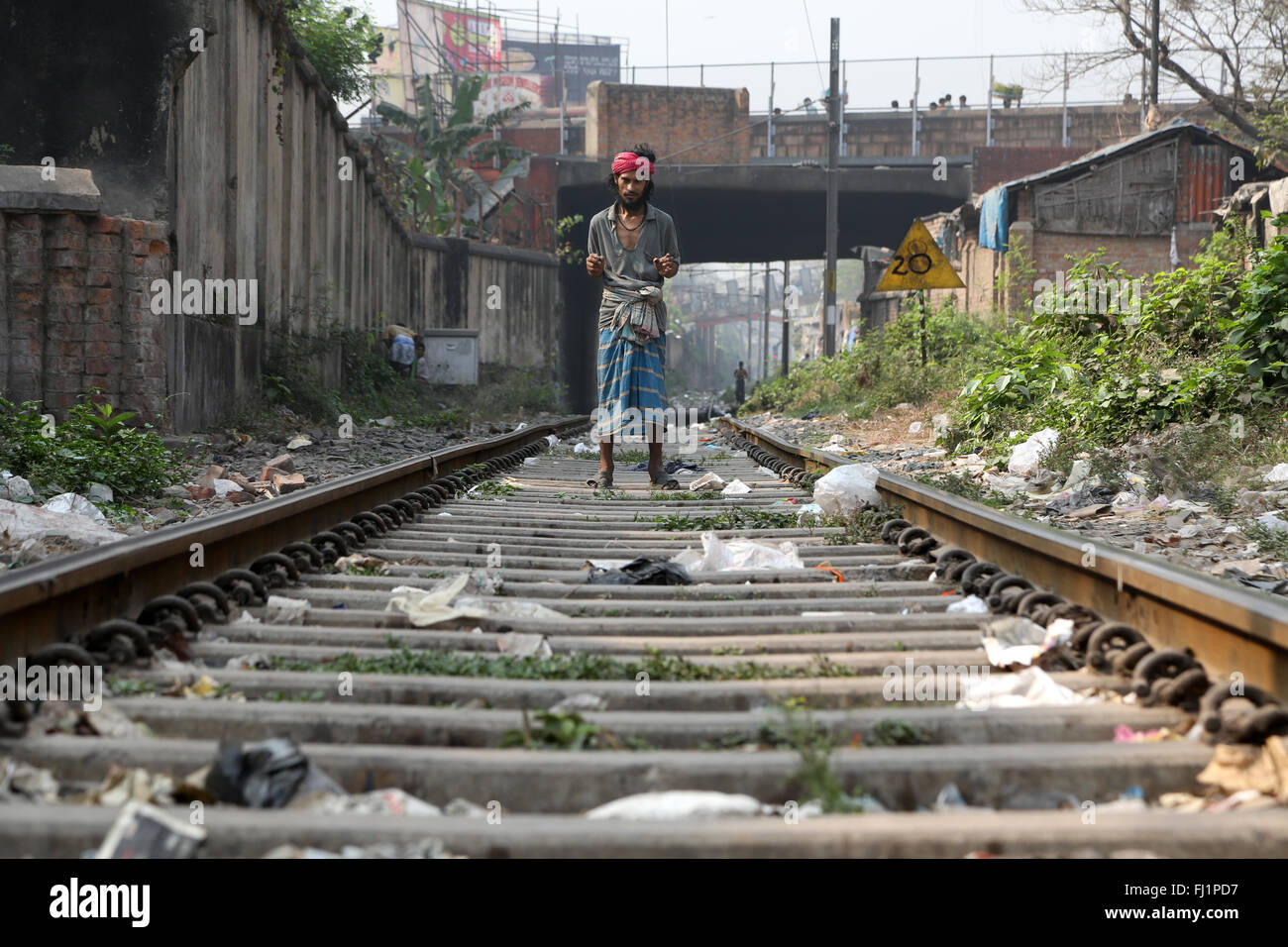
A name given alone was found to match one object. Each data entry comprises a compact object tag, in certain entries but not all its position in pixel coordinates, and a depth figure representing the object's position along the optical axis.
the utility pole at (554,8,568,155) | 36.44
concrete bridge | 27.02
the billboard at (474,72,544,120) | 46.38
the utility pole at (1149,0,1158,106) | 26.20
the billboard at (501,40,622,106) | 65.44
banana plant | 27.36
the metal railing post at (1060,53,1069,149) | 38.44
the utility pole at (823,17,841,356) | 23.48
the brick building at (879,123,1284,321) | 22.30
